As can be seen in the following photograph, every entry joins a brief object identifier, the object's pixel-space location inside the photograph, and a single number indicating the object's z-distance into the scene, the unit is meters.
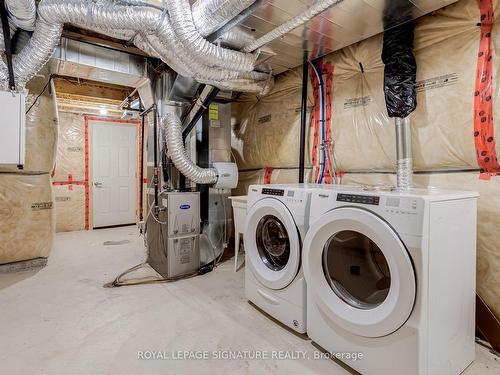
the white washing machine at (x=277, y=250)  1.85
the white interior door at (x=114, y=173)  5.41
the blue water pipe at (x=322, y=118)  2.81
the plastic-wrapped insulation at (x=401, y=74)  2.05
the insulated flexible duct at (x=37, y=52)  2.11
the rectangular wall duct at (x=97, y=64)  2.61
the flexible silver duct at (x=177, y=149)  2.93
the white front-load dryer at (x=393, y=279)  1.28
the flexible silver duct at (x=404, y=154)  2.00
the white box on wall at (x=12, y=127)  2.16
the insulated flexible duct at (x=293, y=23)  1.76
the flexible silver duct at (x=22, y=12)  1.90
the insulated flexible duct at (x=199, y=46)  1.91
